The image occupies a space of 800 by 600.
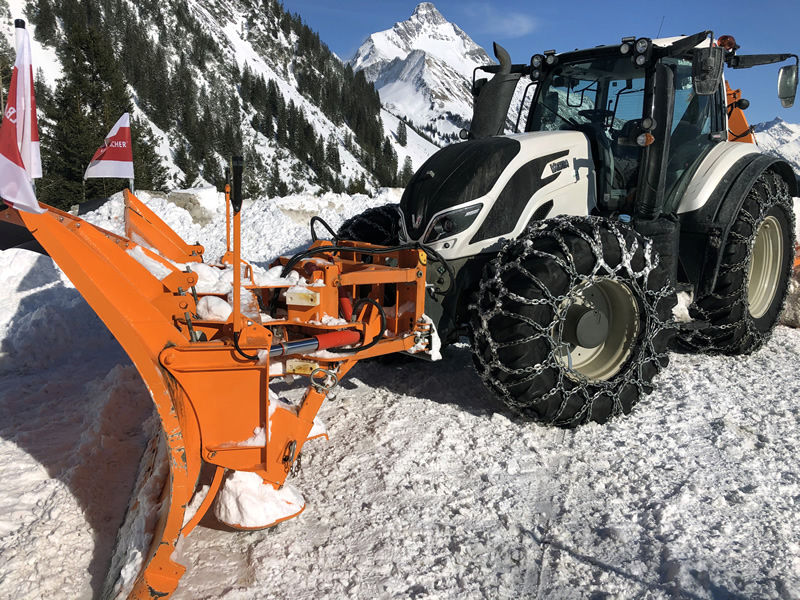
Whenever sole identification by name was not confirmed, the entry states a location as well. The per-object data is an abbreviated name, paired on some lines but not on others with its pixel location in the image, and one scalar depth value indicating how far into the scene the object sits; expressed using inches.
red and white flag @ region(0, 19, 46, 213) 76.3
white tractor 121.3
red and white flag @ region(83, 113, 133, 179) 273.3
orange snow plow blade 83.8
